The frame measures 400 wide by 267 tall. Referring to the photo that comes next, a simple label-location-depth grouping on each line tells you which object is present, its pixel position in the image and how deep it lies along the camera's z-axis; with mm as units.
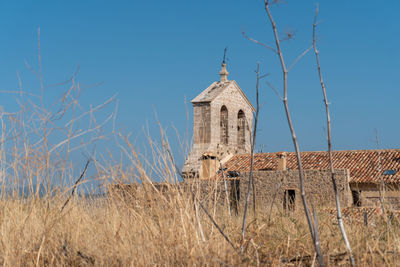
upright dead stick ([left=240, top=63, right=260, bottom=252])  12645
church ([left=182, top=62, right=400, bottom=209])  54729
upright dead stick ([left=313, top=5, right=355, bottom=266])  9587
